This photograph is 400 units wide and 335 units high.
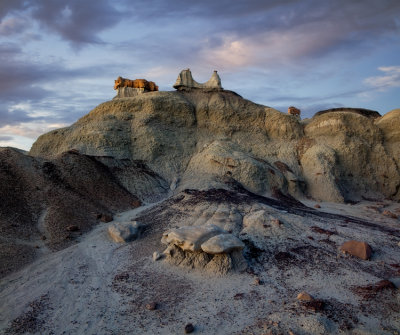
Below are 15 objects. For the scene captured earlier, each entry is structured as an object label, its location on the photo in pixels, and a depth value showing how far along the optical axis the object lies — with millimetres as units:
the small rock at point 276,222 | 10162
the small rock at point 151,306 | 6950
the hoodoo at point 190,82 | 21531
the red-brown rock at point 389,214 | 15336
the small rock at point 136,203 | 14145
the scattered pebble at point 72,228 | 11021
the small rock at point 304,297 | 6945
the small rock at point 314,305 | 6677
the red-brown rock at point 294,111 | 30594
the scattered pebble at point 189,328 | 6250
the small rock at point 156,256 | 8953
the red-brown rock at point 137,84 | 23881
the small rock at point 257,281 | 7741
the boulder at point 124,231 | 10336
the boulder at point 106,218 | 12161
